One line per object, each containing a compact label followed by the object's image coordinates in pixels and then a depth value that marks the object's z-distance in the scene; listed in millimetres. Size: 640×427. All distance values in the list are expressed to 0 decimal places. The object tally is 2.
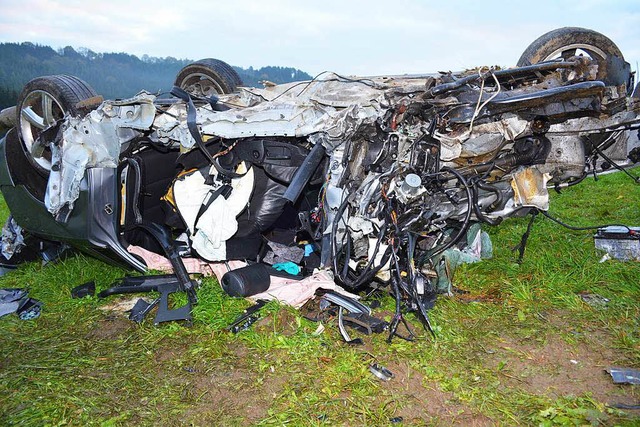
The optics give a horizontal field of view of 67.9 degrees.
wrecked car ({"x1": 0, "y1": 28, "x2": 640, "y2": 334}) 3615
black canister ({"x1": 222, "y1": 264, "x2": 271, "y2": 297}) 3912
